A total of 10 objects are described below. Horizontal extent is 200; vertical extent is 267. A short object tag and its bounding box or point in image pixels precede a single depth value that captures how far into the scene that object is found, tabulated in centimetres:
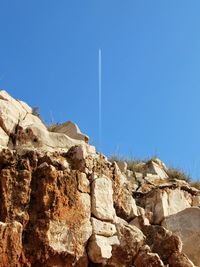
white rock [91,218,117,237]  844
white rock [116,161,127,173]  1237
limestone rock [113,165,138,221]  955
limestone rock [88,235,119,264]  815
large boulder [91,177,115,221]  866
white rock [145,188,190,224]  1066
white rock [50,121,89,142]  1091
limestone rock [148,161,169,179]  1313
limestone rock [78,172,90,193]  856
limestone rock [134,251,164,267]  779
